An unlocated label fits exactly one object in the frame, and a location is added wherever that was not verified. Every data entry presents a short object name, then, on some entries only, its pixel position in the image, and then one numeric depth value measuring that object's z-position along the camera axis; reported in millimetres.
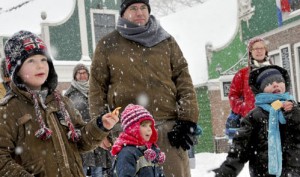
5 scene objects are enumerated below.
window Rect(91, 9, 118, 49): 37609
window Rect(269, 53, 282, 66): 30450
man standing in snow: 7924
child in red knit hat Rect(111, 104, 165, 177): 7745
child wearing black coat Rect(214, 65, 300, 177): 7951
